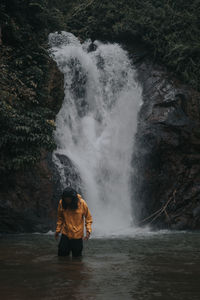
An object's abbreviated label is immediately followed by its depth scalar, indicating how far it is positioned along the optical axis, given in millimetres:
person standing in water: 6355
